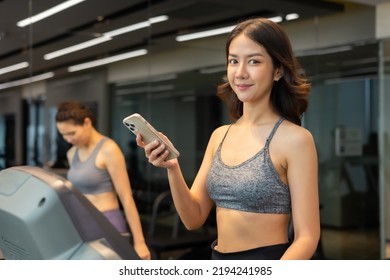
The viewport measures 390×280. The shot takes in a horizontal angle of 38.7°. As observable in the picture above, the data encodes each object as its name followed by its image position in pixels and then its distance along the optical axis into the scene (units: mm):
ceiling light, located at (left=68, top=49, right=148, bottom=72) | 3510
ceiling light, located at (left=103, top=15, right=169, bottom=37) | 3604
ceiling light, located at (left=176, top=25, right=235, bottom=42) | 3887
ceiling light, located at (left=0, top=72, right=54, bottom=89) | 3236
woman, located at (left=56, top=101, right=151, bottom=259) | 2691
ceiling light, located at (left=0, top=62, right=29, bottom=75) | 3219
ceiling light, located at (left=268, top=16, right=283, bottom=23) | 4117
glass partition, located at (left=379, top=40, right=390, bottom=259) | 4082
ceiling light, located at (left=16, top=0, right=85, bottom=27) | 3330
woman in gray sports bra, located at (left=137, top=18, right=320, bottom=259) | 1376
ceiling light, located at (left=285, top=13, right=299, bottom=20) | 4148
